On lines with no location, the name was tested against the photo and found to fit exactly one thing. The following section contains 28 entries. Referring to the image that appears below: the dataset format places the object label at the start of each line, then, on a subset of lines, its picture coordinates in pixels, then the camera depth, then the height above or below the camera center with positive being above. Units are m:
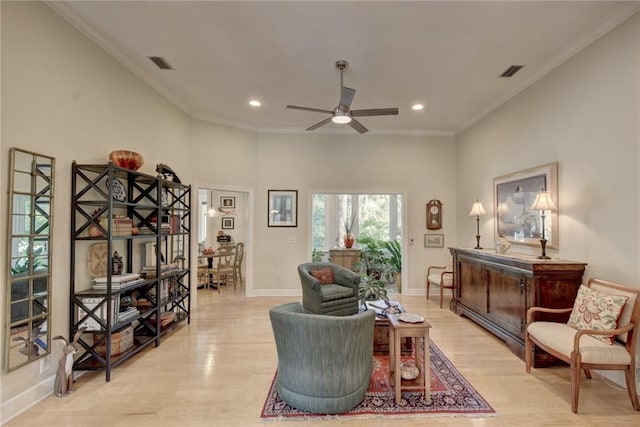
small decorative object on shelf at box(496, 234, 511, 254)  3.83 -0.33
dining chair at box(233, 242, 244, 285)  6.64 -1.06
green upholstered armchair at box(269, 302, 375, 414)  2.05 -1.03
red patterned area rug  2.23 -1.52
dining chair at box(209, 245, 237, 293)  6.28 -1.09
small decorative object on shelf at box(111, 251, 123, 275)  3.05 -0.49
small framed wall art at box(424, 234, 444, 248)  5.96 -0.41
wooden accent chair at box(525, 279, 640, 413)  2.28 -1.04
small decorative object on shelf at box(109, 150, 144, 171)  3.03 +0.65
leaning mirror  2.17 -0.30
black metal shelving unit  2.71 -0.50
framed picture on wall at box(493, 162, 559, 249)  3.39 +0.22
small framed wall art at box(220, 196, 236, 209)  8.20 +0.53
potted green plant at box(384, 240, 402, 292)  6.62 -0.89
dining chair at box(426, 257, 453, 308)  5.01 -1.05
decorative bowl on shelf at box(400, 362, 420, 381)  2.57 -1.38
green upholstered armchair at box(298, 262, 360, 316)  3.93 -1.04
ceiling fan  3.05 +1.22
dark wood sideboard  2.96 -0.80
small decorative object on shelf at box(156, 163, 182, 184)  3.70 +0.62
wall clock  5.94 +0.11
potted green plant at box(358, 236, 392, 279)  6.98 -1.02
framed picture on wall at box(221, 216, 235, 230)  8.26 -0.10
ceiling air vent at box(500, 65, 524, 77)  3.46 +1.85
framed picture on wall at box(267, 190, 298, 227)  5.89 +0.24
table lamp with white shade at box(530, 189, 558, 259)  3.21 +0.18
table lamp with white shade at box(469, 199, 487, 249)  4.74 +0.14
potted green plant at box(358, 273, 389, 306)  3.62 -0.89
